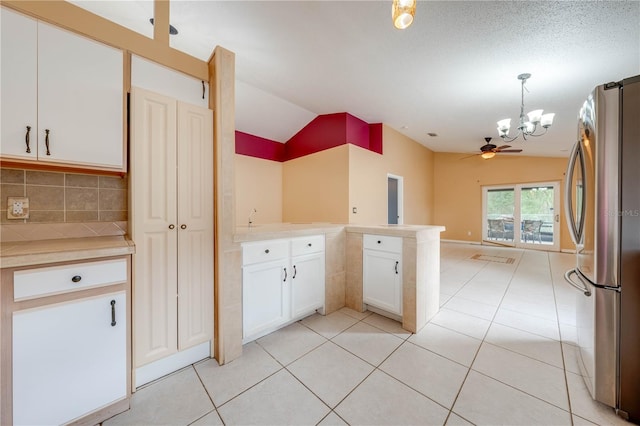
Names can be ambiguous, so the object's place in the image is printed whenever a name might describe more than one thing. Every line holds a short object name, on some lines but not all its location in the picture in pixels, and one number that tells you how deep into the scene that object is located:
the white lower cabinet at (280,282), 1.91
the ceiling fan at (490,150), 4.55
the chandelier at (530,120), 3.11
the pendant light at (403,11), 1.15
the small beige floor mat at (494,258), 5.03
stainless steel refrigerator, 1.22
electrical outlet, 1.38
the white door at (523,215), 6.25
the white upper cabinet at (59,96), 1.18
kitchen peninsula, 2.13
